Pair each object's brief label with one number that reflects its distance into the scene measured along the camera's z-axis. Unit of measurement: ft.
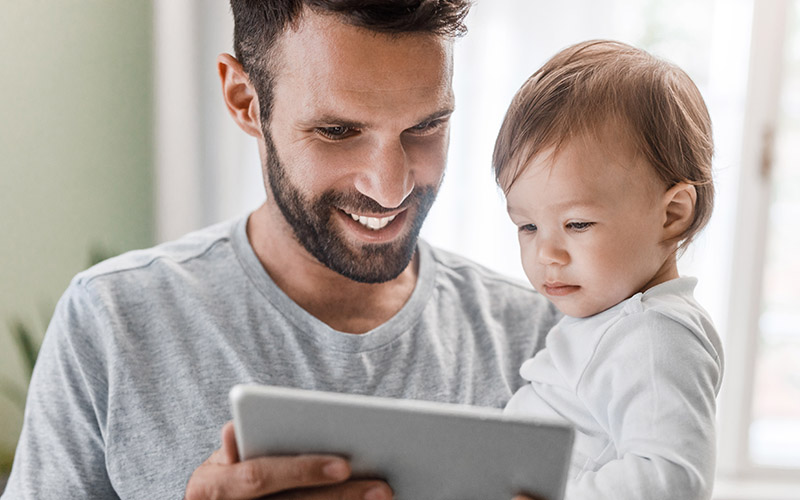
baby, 2.53
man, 3.44
